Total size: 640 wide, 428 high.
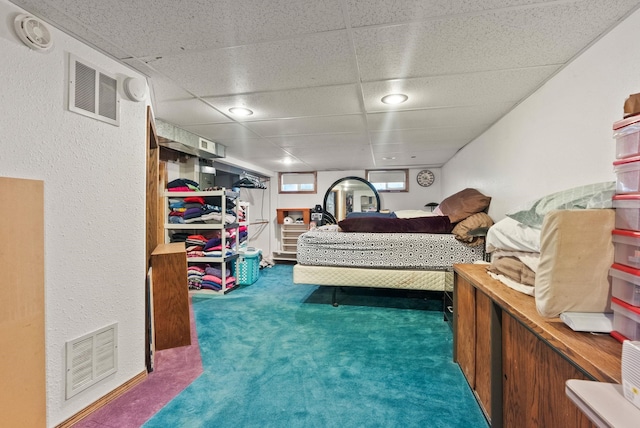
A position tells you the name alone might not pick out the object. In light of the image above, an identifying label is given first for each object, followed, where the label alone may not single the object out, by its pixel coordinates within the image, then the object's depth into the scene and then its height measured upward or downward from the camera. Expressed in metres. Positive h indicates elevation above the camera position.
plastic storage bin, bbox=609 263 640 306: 0.71 -0.20
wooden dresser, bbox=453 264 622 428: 0.74 -0.56
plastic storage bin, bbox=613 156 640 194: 0.72 +0.11
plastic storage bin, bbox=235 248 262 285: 3.98 -0.75
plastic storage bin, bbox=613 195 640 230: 0.73 +0.01
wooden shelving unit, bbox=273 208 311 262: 5.77 -0.33
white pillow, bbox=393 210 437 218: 3.88 +0.03
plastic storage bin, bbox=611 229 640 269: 0.73 -0.10
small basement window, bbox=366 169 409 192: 5.48 +0.77
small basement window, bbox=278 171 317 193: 5.92 +0.78
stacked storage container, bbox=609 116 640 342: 0.72 -0.06
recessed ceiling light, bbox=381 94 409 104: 2.01 +0.90
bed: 2.76 -0.36
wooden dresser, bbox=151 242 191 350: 2.20 -0.67
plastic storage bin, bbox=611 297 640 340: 0.71 -0.30
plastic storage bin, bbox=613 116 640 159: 0.72 +0.22
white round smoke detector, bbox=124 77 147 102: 1.59 +0.79
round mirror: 5.60 +0.40
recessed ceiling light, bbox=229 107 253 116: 2.26 +0.92
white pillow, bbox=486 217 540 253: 1.25 -0.11
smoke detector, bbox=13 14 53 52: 1.15 +0.83
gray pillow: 0.83 +0.04
